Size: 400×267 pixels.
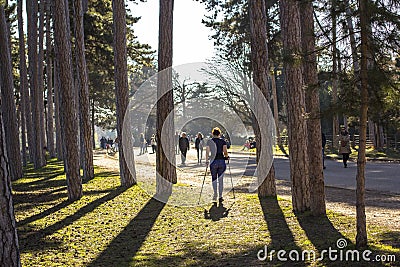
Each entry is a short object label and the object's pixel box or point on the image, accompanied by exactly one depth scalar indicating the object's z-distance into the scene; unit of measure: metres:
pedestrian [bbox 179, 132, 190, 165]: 31.63
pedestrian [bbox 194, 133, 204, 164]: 35.59
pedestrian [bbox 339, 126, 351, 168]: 25.50
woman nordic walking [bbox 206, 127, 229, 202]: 15.02
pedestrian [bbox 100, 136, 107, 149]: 81.05
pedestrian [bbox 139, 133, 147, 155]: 54.04
